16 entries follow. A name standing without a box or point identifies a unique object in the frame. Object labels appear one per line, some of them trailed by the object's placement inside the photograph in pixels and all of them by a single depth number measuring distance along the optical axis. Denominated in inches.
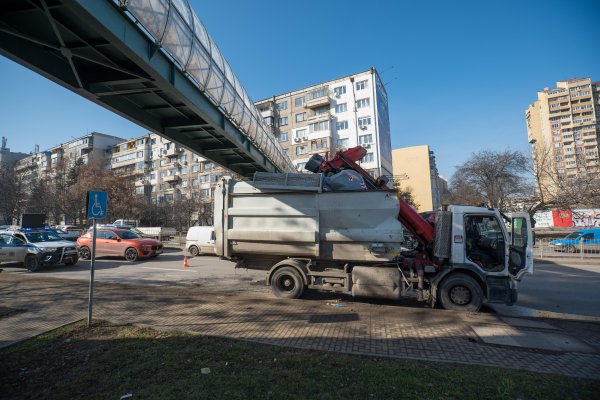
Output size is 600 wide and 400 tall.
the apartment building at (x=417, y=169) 2375.6
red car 602.9
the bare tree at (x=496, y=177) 1035.9
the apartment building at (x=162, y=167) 2180.1
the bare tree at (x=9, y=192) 1606.8
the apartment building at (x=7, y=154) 3215.1
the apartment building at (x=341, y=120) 1631.4
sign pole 212.3
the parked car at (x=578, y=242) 674.8
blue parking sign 224.2
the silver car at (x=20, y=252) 473.7
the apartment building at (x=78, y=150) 2901.1
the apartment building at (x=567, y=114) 3513.8
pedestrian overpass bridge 187.2
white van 693.9
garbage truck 263.4
